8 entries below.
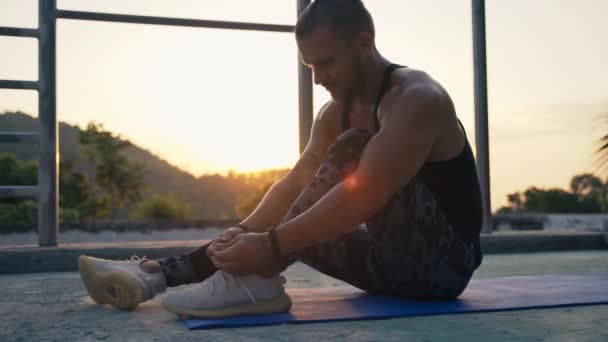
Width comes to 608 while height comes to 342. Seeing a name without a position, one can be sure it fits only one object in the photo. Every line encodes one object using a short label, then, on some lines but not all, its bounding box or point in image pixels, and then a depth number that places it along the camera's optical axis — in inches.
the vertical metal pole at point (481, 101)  161.3
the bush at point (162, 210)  1296.9
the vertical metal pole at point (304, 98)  148.3
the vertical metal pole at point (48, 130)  136.2
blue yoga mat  66.5
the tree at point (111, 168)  1659.7
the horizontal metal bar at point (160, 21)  136.7
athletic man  64.5
